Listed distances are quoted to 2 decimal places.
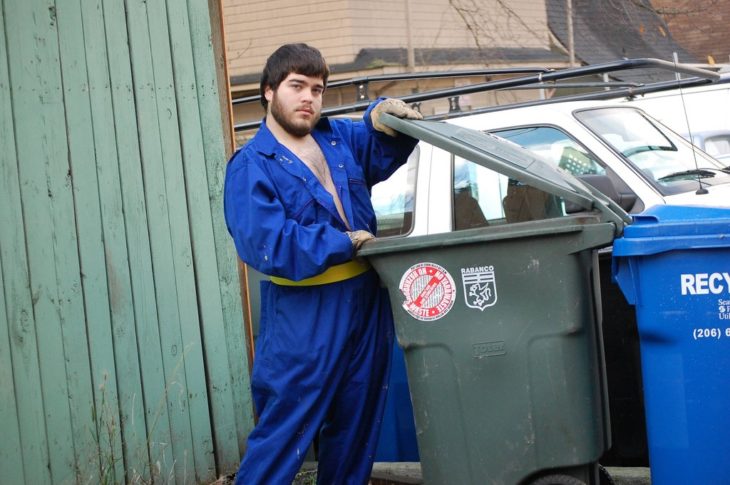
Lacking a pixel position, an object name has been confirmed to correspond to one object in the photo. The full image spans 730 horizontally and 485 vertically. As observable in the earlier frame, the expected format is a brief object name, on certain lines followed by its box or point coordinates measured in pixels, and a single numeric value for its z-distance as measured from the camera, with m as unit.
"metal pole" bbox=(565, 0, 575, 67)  18.19
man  3.72
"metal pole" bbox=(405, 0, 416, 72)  15.43
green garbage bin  3.59
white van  5.52
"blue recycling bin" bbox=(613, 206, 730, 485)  3.50
